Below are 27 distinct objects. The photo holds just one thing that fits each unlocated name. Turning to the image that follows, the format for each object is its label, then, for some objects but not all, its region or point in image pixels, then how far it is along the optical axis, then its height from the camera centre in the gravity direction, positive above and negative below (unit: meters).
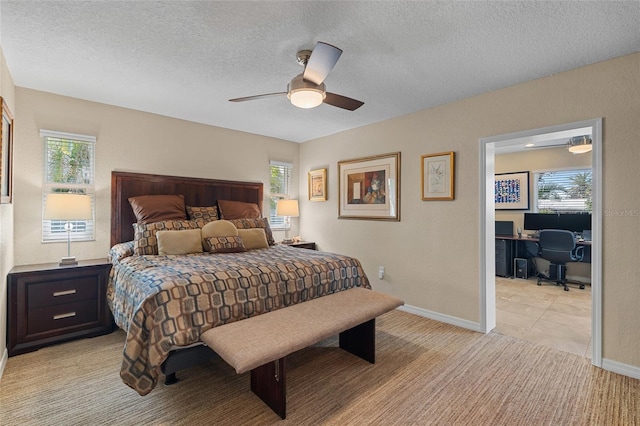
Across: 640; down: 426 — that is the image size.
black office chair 4.67 -0.59
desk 5.47 -0.71
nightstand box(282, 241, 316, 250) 4.67 -0.50
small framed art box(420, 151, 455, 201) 3.40 +0.44
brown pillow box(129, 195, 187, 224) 3.45 +0.06
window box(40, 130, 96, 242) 3.18 +0.46
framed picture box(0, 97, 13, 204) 2.27 +0.49
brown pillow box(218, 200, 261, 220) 4.14 +0.04
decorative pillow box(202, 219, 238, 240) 3.36 -0.19
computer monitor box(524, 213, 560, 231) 5.31 -0.14
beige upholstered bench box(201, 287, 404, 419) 1.74 -0.78
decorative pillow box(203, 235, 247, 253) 3.25 -0.35
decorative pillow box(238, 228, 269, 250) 3.59 -0.30
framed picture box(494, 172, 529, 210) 5.83 +0.45
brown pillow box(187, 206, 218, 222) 3.81 +0.00
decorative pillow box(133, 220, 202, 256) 3.10 -0.20
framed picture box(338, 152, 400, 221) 3.98 +0.37
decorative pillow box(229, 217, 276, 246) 3.87 -0.15
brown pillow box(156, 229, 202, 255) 3.07 -0.31
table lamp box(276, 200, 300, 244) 4.80 +0.07
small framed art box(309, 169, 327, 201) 4.93 +0.48
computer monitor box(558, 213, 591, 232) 5.00 -0.14
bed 1.92 -0.58
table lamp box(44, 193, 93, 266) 2.86 +0.04
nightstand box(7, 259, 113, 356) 2.61 -0.85
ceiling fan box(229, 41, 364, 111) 1.89 +0.97
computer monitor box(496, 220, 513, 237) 5.74 -0.29
